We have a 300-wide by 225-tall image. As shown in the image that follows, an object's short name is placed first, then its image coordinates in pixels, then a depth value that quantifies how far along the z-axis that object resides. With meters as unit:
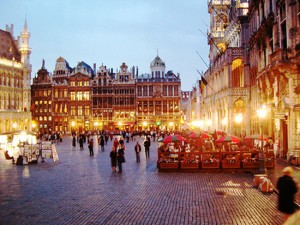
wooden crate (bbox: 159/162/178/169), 18.09
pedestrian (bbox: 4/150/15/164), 23.50
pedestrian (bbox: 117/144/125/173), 18.29
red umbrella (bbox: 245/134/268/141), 20.19
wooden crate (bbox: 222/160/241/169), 17.81
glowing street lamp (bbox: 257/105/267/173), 14.76
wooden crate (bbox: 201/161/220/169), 17.77
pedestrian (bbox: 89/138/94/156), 27.37
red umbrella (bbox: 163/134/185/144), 20.93
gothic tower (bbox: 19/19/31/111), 68.55
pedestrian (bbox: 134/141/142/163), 22.69
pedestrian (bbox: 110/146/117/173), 18.02
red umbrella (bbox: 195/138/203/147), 24.89
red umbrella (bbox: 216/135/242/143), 19.75
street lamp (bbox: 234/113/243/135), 34.59
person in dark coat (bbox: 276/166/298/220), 7.29
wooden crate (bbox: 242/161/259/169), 17.82
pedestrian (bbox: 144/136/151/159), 25.22
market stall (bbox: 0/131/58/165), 22.65
